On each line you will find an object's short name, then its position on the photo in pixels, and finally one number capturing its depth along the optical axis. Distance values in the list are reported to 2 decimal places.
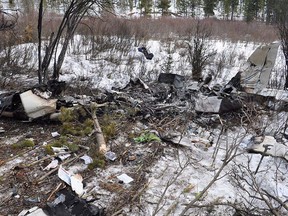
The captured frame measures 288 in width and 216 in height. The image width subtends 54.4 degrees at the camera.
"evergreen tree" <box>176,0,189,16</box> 32.31
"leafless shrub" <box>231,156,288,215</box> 2.78
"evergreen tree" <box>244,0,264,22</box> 30.54
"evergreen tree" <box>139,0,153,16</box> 31.75
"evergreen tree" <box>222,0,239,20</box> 32.87
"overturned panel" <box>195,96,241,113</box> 5.21
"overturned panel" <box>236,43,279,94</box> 6.67
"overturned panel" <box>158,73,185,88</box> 6.82
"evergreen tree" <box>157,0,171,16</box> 30.88
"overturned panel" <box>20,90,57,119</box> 4.48
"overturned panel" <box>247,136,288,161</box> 3.81
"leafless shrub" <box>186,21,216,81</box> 8.29
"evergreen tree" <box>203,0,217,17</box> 31.30
